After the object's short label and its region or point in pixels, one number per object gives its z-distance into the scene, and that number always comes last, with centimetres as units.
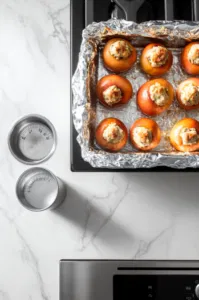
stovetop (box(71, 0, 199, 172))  101
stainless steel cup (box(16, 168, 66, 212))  106
